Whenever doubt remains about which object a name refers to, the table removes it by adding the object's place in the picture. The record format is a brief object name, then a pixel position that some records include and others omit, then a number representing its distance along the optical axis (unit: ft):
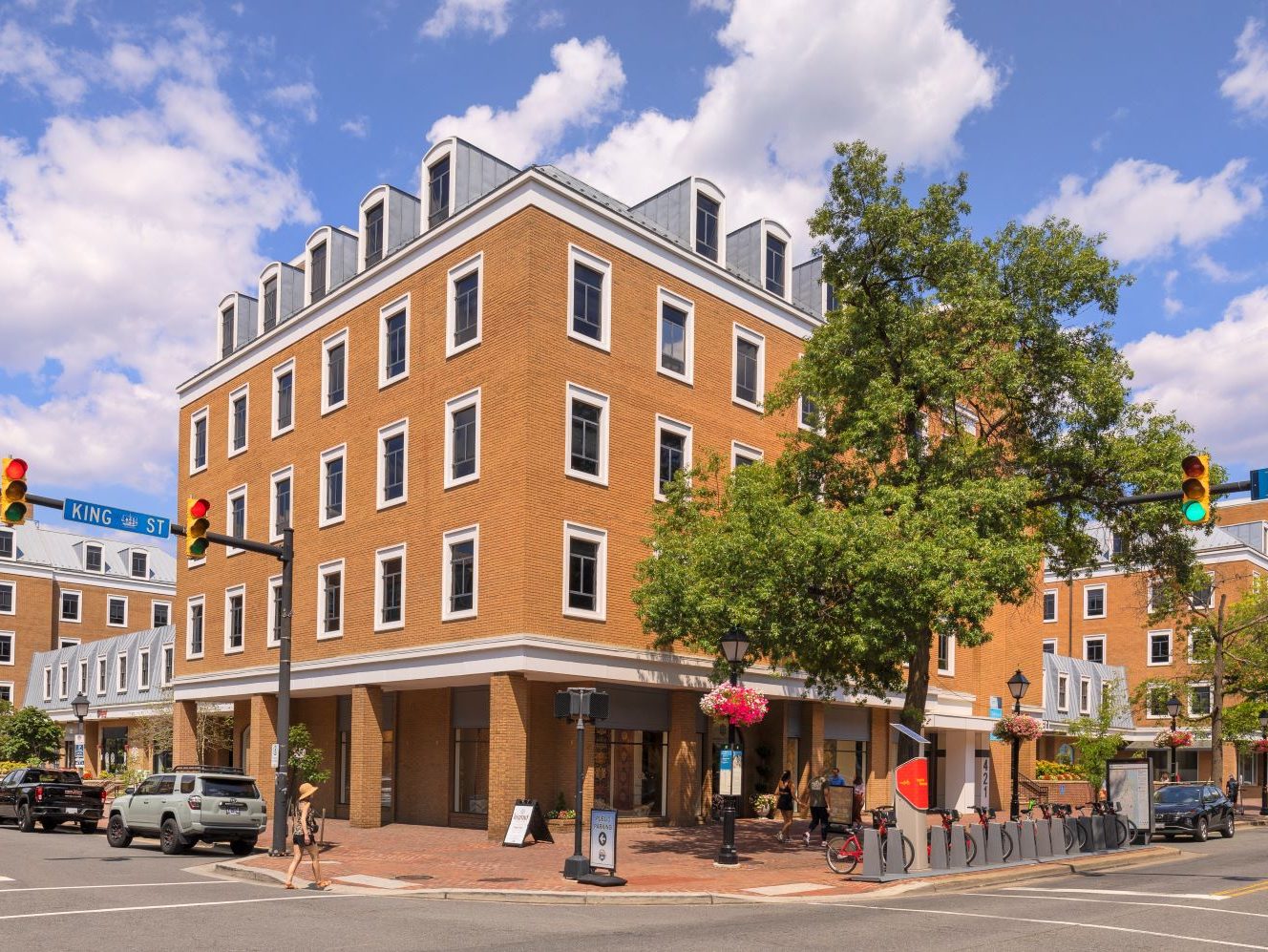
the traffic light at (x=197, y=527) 66.64
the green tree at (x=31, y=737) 177.78
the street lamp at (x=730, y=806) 75.61
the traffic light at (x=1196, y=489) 52.95
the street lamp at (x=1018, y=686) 107.24
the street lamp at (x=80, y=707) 141.55
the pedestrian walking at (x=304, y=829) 62.39
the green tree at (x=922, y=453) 77.00
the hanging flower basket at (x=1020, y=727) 110.83
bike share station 69.10
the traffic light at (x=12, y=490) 56.49
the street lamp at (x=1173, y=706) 149.31
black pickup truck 105.81
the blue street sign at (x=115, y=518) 64.54
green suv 81.61
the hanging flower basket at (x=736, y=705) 78.54
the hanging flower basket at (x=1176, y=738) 158.92
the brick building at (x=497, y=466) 97.50
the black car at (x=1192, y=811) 110.63
